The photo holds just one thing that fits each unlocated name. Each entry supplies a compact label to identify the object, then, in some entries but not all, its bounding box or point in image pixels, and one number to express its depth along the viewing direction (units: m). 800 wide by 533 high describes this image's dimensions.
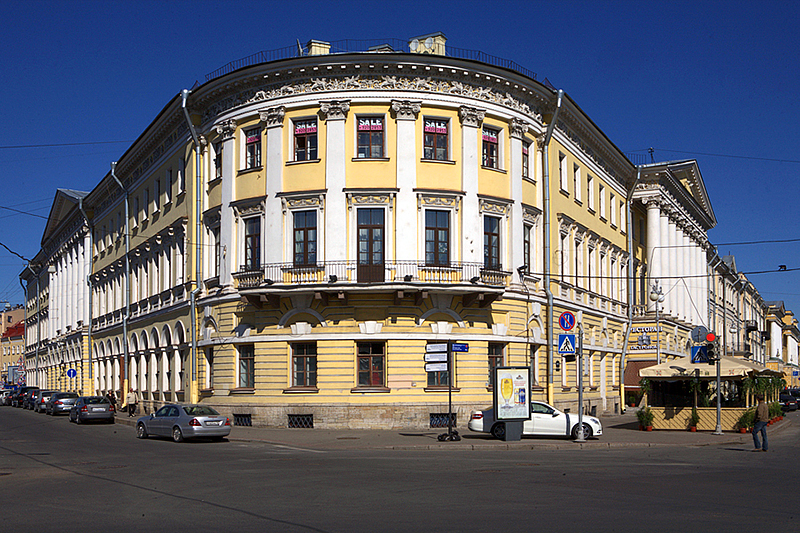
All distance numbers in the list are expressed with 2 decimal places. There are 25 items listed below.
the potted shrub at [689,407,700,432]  30.31
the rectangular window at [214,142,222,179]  35.72
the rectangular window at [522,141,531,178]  35.81
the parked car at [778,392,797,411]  59.80
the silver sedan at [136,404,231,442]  26.52
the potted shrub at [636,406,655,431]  30.72
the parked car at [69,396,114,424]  39.00
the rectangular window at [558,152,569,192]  39.22
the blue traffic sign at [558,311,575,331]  27.47
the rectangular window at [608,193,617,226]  48.84
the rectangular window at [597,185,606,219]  46.51
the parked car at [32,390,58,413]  53.66
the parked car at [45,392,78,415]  48.03
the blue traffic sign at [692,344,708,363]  31.50
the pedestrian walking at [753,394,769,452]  22.70
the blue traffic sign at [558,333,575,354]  25.62
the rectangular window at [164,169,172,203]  41.06
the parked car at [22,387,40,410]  60.88
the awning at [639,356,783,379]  30.22
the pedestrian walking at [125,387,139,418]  43.91
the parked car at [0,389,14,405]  73.02
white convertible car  26.08
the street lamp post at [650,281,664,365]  45.09
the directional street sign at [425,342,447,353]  25.08
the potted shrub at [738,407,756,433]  29.47
